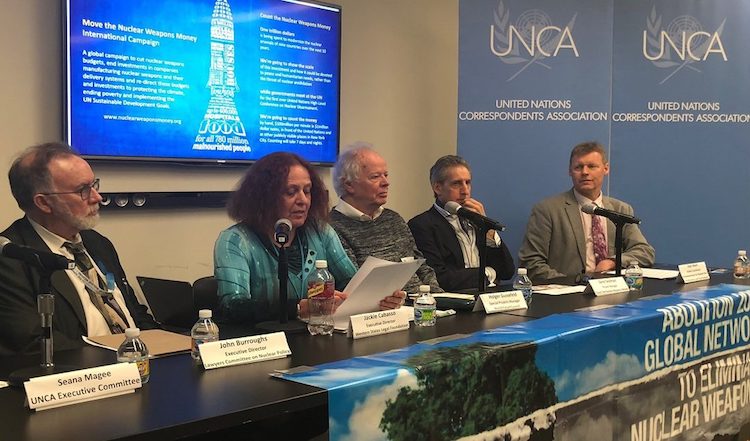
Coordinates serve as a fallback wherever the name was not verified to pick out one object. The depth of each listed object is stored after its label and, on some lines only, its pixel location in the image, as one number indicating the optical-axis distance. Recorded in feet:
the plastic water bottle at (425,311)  7.06
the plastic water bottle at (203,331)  5.74
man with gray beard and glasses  6.66
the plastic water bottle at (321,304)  6.65
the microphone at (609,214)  9.89
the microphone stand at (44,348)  4.93
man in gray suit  13.01
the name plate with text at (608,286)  9.10
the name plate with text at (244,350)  5.43
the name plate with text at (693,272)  10.25
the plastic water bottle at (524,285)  8.47
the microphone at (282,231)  7.10
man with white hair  10.46
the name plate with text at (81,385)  4.38
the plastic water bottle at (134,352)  5.05
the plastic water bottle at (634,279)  9.56
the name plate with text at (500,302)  7.88
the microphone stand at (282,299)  6.91
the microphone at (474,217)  8.34
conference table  4.12
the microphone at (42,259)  5.27
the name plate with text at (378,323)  6.48
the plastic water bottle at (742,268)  10.75
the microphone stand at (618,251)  10.28
